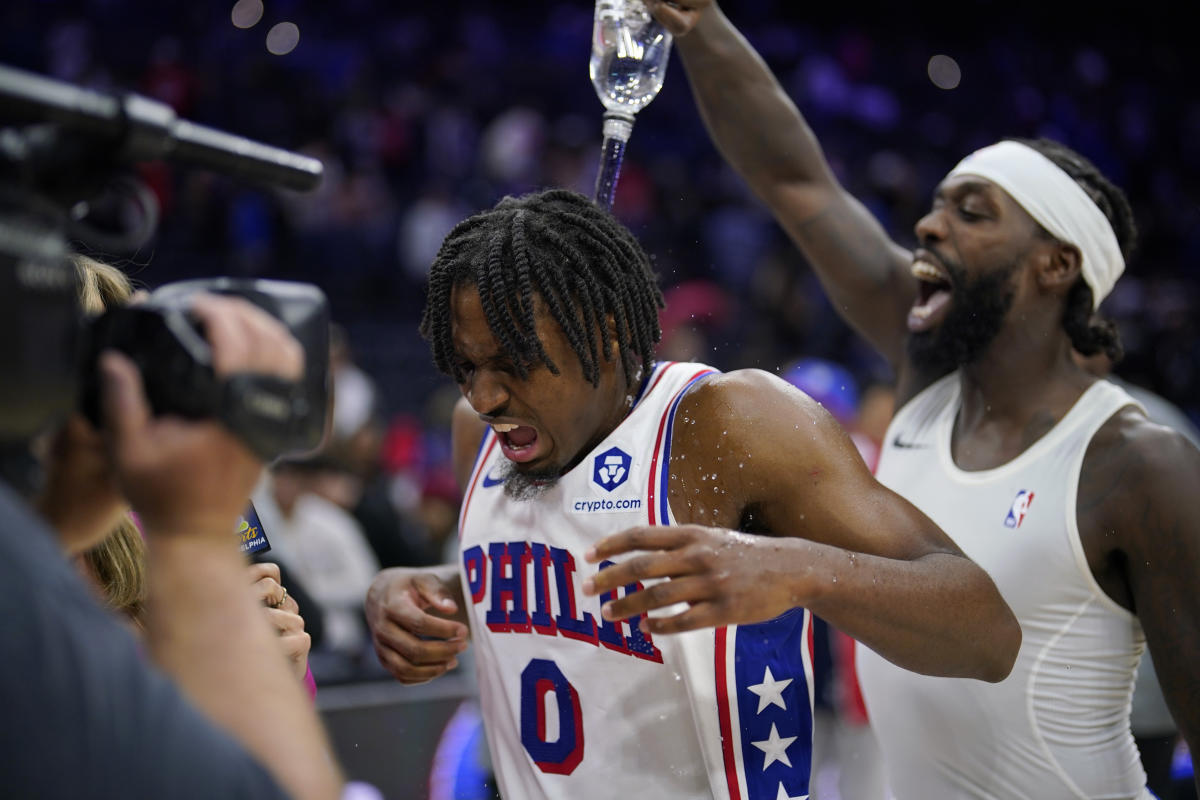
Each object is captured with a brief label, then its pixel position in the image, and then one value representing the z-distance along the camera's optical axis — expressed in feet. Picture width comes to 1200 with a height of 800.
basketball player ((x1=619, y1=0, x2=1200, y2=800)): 7.75
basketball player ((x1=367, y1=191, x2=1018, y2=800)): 6.31
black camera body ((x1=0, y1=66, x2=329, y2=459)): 3.41
